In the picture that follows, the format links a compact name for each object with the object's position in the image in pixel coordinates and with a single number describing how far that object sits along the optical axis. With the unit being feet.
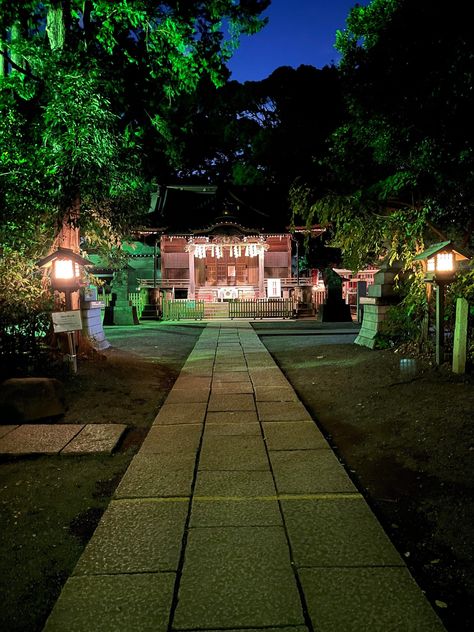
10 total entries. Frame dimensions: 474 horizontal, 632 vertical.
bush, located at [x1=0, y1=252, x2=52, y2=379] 20.75
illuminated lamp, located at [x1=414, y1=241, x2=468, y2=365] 21.76
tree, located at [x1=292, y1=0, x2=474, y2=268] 20.17
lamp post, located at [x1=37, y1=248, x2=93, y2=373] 22.38
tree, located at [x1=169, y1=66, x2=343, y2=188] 85.76
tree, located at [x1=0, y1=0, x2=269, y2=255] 22.43
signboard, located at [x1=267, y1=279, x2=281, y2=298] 79.30
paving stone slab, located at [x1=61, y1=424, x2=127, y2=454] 13.64
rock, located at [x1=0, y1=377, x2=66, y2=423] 16.52
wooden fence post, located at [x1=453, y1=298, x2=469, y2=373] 19.42
